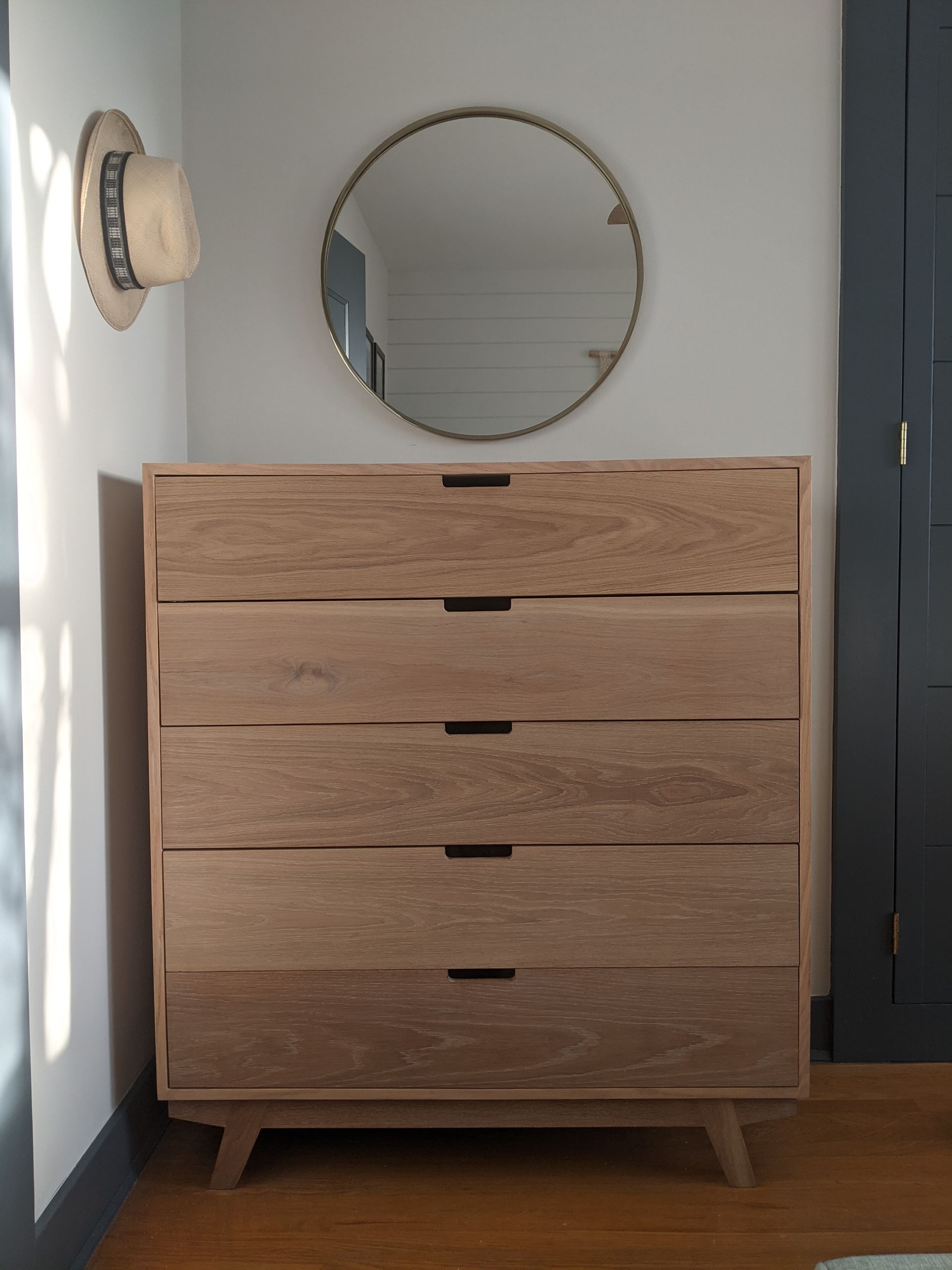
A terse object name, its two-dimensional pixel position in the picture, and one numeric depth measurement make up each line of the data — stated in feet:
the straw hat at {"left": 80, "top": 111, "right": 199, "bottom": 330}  4.72
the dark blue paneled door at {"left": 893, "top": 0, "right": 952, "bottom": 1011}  6.08
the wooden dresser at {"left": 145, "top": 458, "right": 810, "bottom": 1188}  4.84
